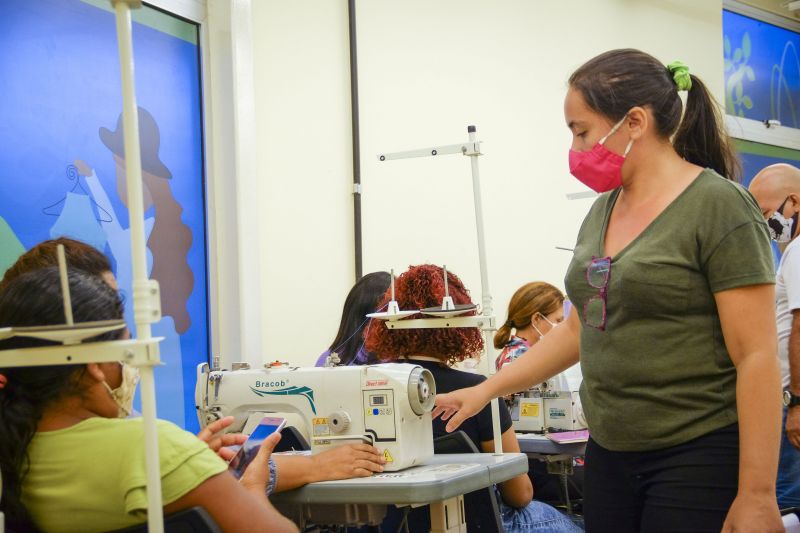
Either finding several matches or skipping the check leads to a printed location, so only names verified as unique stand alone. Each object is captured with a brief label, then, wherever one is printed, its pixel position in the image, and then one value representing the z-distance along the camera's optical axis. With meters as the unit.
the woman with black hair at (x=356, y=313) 3.16
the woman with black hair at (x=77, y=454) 1.35
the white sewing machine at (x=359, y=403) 2.02
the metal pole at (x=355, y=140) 4.14
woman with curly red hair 2.45
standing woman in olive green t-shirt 1.36
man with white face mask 2.67
